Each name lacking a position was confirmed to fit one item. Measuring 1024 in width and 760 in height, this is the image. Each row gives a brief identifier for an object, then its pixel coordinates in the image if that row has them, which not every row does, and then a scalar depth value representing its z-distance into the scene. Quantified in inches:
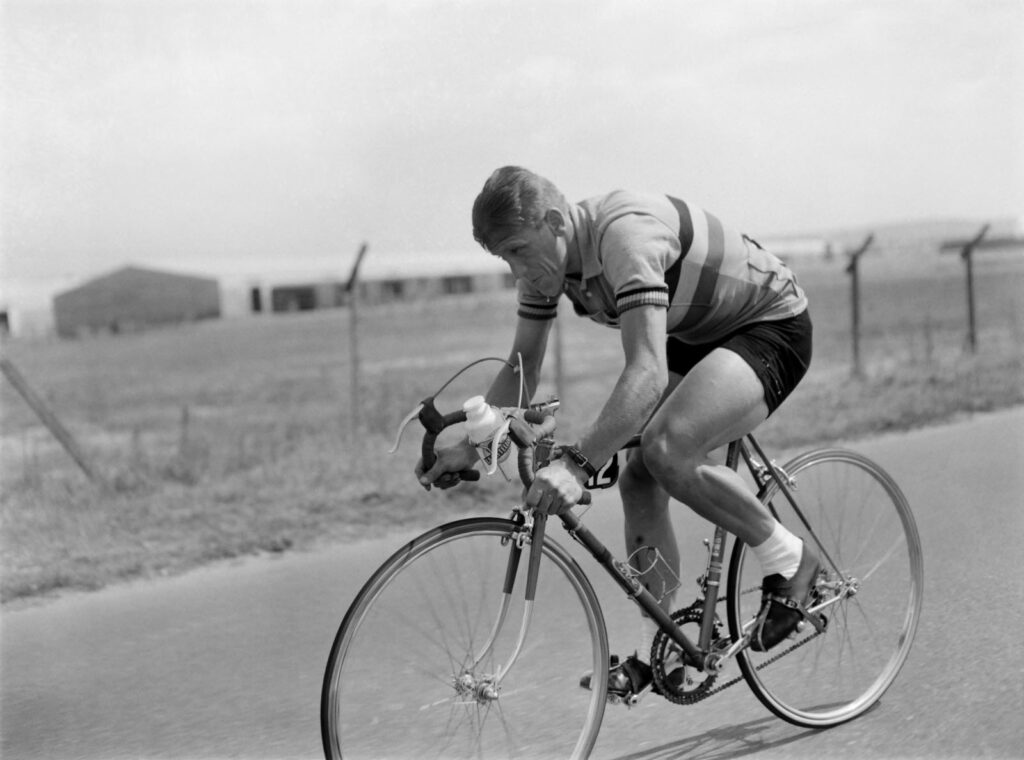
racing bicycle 134.4
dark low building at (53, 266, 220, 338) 1255.5
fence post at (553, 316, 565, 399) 452.8
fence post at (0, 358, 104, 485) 311.0
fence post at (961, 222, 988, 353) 610.9
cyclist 137.0
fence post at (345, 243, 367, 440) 413.1
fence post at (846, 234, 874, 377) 552.4
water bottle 131.7
